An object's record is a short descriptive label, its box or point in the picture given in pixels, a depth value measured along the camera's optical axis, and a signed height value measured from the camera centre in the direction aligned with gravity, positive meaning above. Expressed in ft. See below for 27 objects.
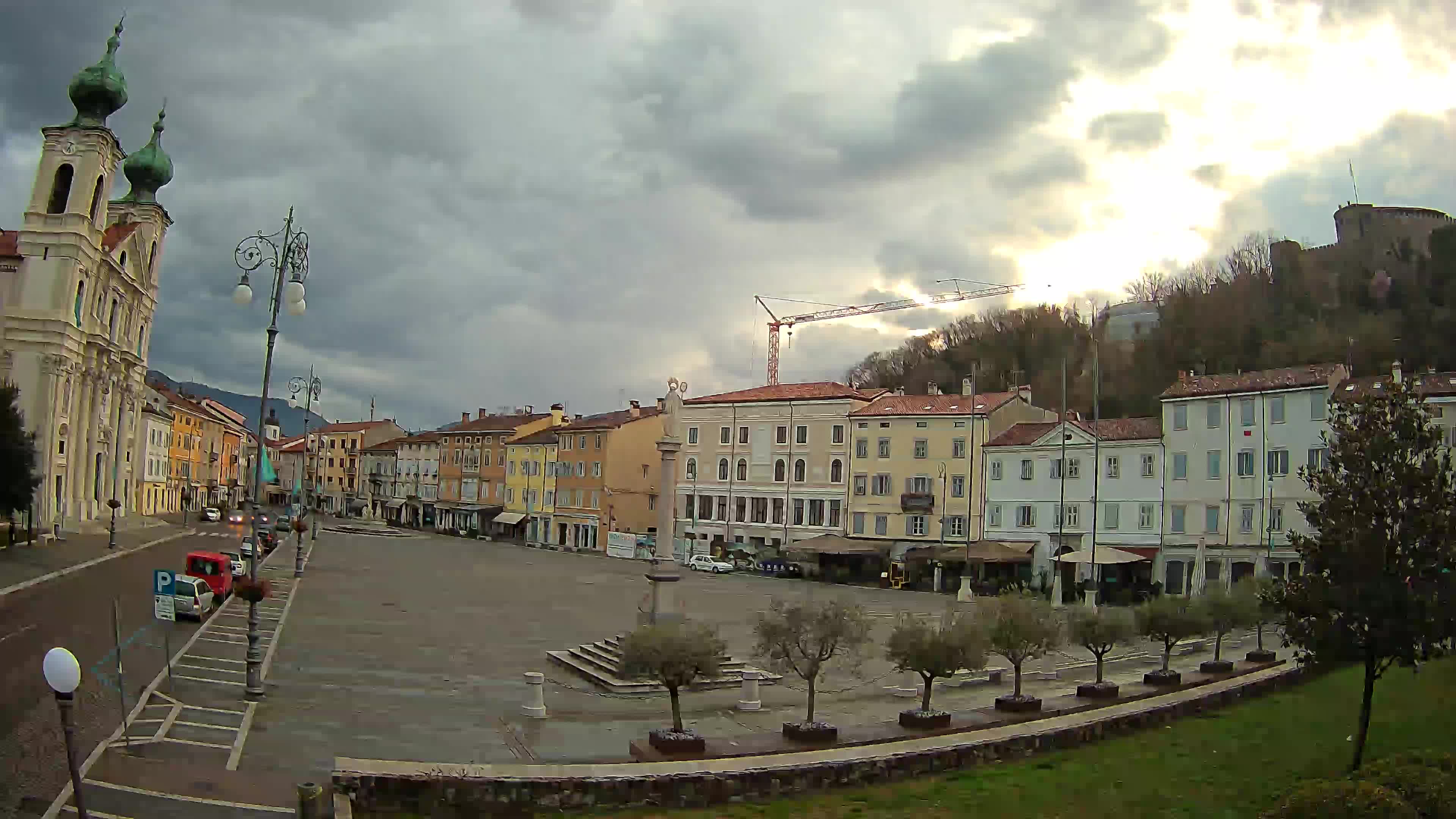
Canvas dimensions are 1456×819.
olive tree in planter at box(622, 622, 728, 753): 50.14 -9.19
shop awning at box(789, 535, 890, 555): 201.26 -12.50
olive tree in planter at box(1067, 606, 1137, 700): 70.49 -9.51
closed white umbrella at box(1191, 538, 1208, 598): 136.56 -10.19
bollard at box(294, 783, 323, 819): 36.42 -12.43
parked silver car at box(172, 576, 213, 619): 94.74 -13.07
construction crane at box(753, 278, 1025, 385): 453.17 +67.56
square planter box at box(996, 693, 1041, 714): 62.44 -13.53
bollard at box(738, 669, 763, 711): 67.67 -14.77
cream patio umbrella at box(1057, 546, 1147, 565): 158.40 -9.89
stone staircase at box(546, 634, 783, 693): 73.26 -15.23
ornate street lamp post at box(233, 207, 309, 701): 62.18 +10.96
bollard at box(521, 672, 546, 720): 62.64 -14.27
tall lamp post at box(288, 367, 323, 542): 149.28 +11.59
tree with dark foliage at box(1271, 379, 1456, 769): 47.83 -2.19
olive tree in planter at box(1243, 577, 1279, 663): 75.05 -9.87
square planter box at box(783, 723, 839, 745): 52.39 -13.24
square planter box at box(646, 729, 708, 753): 49.80 -13.35
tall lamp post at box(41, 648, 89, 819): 28.37 -6.31
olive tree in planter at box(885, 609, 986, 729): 57.52 -9.58
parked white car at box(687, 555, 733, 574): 211.41 -17.99
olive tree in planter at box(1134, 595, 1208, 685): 75.15 -9.63
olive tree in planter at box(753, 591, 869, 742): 54.75 -8.25
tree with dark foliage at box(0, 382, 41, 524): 137.39 -1.07
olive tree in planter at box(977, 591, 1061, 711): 62.80 -8.90
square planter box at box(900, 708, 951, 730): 56.85 -13.41
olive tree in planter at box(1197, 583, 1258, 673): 78.74 -9.05
